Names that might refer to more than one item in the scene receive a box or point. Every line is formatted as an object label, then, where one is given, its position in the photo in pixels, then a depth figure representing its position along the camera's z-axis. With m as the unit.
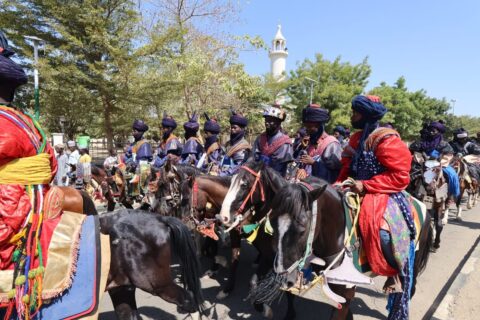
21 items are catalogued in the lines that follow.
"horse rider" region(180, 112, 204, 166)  6.62
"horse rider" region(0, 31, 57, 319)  1.99
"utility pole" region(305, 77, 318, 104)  26.66
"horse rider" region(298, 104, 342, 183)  4.71
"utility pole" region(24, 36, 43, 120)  13.41
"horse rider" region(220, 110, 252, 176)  5.46
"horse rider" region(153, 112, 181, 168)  6.58
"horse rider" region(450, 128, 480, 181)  10.09
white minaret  47.62
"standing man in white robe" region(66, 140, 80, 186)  10.34
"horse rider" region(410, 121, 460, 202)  6.86
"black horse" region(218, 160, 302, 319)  3.71
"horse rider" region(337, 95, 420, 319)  2.92
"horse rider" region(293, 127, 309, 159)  5.34
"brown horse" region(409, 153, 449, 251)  6.55
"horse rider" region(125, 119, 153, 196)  6.14
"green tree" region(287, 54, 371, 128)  28.23
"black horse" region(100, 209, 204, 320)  2.70
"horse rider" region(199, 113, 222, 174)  6.06
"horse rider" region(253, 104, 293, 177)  4.65
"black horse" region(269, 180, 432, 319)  2.58
